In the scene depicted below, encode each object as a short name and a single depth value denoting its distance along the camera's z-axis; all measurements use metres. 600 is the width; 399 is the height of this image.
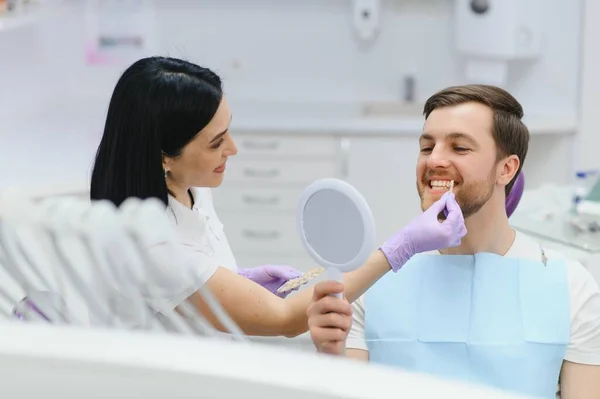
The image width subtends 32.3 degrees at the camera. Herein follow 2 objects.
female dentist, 1.85
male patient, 2.07
